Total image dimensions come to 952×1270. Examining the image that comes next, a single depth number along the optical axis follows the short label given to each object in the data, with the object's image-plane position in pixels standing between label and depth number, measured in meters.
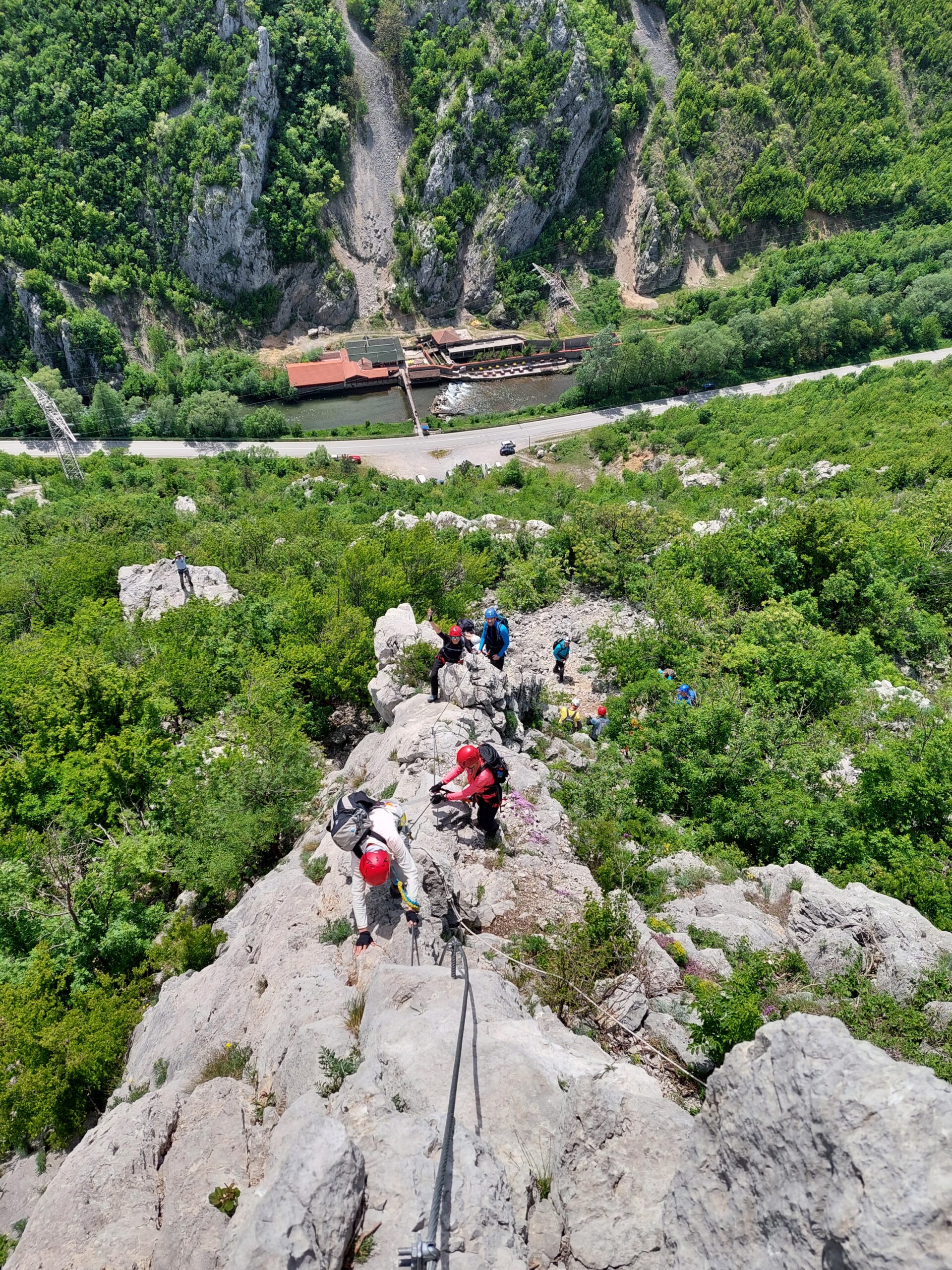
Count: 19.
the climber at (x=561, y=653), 25.98
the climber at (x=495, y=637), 18.20
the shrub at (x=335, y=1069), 9.23
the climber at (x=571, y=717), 22.69
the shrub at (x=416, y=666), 19.84
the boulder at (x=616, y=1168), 7.21
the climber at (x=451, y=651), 16.81
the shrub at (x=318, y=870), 13.70
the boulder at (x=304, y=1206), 6.59
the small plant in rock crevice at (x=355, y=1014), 10.20
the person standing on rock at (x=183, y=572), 30.23
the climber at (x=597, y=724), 22.59
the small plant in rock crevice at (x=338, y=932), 12.07
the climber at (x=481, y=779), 12.38
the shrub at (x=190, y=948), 14.58
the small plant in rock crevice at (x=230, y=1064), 10.56
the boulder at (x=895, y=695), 22.14
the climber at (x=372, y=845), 10.57
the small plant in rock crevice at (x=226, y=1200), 8.20
